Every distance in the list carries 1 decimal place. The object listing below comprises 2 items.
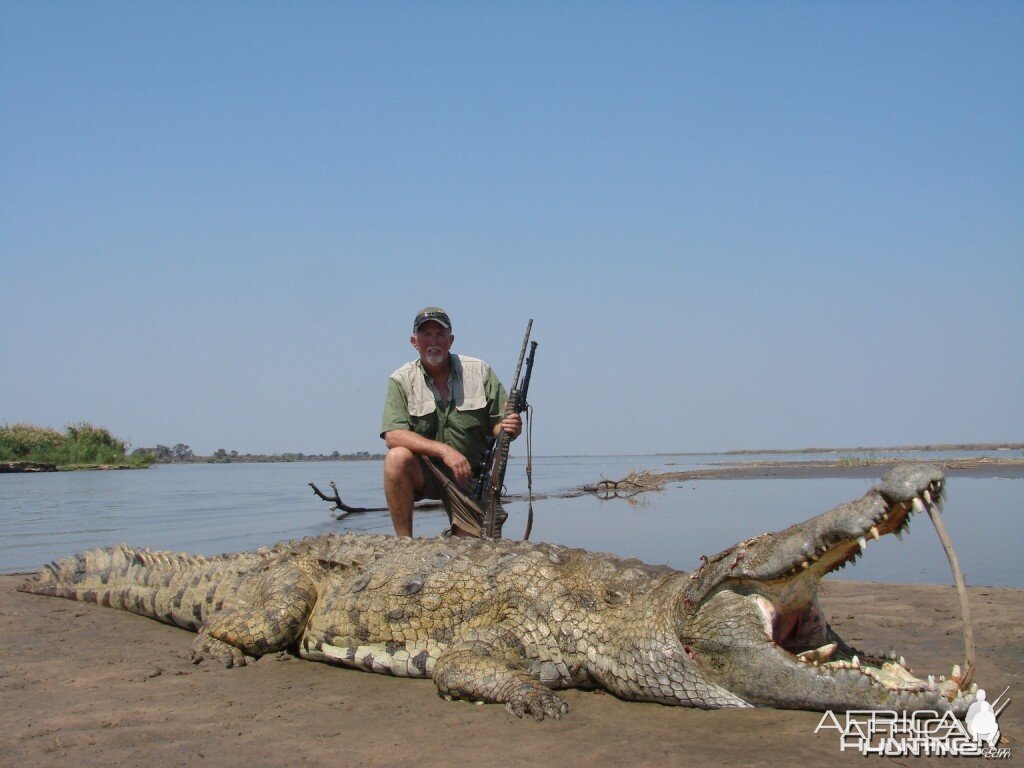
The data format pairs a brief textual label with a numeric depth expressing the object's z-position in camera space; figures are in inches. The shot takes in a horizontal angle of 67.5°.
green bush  1393.9
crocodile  127.9
